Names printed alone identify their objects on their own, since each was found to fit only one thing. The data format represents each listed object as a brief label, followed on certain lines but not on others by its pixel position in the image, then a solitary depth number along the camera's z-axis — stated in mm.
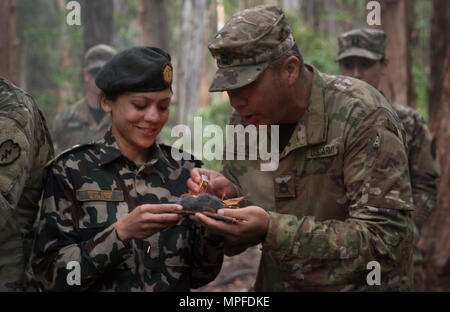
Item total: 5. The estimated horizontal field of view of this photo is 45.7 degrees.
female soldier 2445
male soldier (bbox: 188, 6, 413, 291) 2535
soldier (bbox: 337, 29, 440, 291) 4625
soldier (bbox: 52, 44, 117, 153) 6230
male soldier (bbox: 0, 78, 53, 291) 2443
